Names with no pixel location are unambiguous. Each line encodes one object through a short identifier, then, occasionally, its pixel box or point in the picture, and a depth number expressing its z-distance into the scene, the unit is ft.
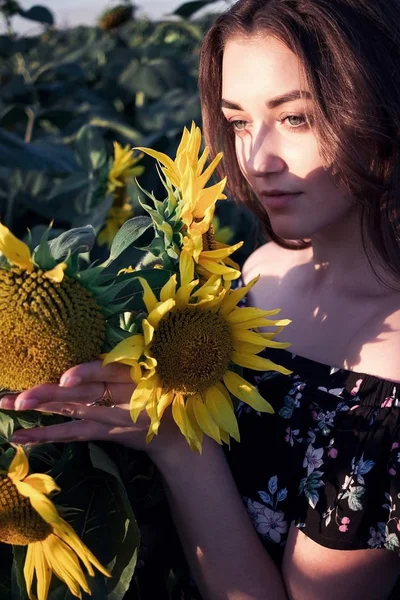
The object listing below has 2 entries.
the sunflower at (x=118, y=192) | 5.32
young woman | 3.93
